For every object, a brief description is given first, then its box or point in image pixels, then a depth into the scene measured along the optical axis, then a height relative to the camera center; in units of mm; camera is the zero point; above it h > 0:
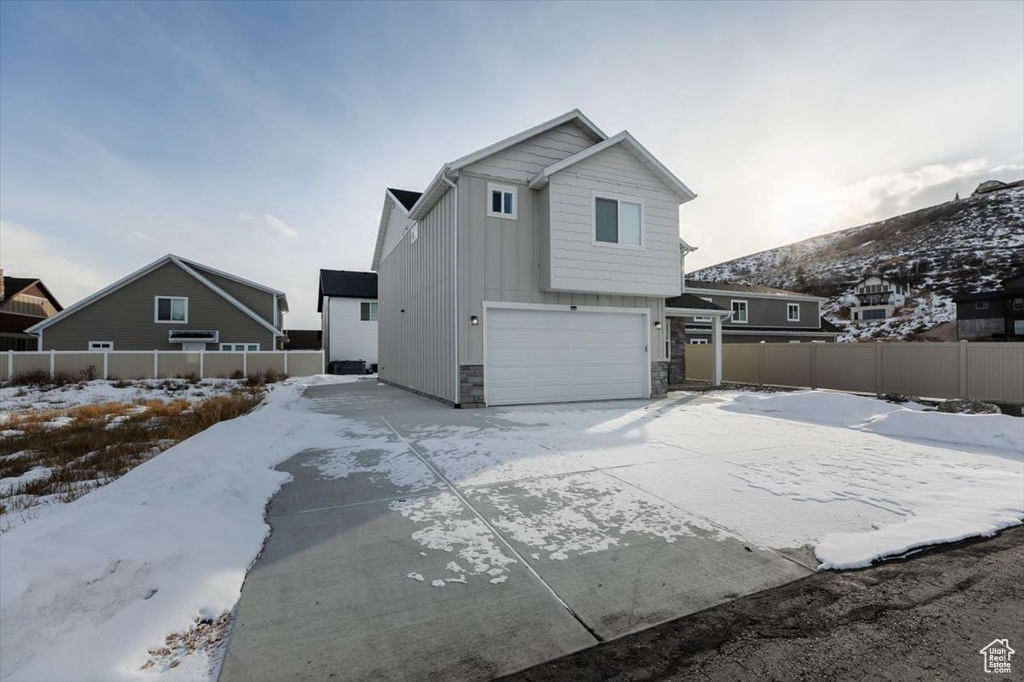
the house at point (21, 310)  30219 +3269
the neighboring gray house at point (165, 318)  20859 +1688
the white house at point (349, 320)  27516 +1918
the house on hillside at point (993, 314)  36250 +2841
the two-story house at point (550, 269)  10234 +1986
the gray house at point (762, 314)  28078 +2288
